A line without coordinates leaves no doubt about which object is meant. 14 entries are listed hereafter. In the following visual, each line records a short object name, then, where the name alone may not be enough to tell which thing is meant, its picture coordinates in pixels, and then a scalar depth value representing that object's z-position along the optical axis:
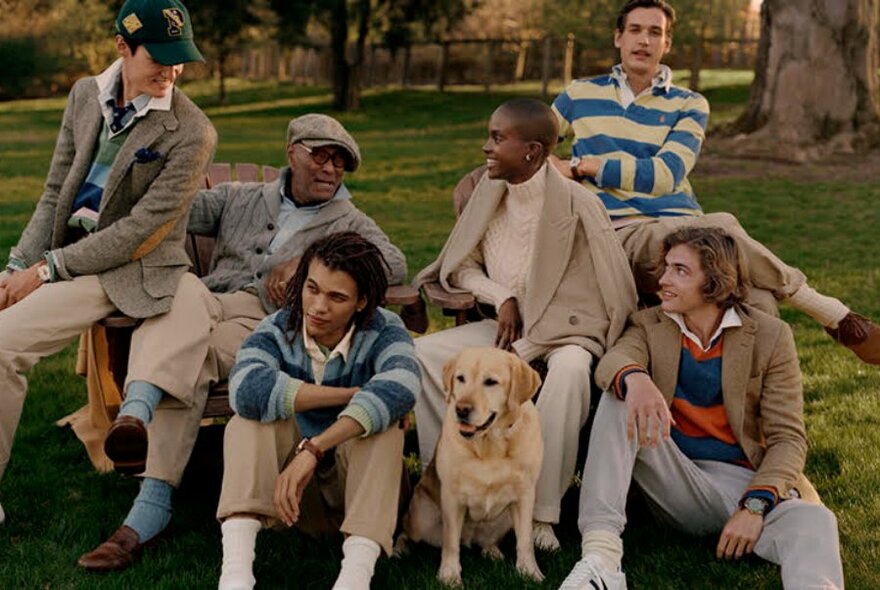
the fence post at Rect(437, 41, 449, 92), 29.91
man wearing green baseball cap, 4.34
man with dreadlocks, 3.67
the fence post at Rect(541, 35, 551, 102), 25.97
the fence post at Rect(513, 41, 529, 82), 30.72
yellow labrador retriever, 3.77
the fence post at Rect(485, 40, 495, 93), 28.77
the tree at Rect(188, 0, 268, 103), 25.75
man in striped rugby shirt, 4.81
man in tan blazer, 3.79
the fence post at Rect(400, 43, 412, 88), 31.26
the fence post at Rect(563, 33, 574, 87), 29.53
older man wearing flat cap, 4.20
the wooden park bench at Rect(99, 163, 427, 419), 4.44
